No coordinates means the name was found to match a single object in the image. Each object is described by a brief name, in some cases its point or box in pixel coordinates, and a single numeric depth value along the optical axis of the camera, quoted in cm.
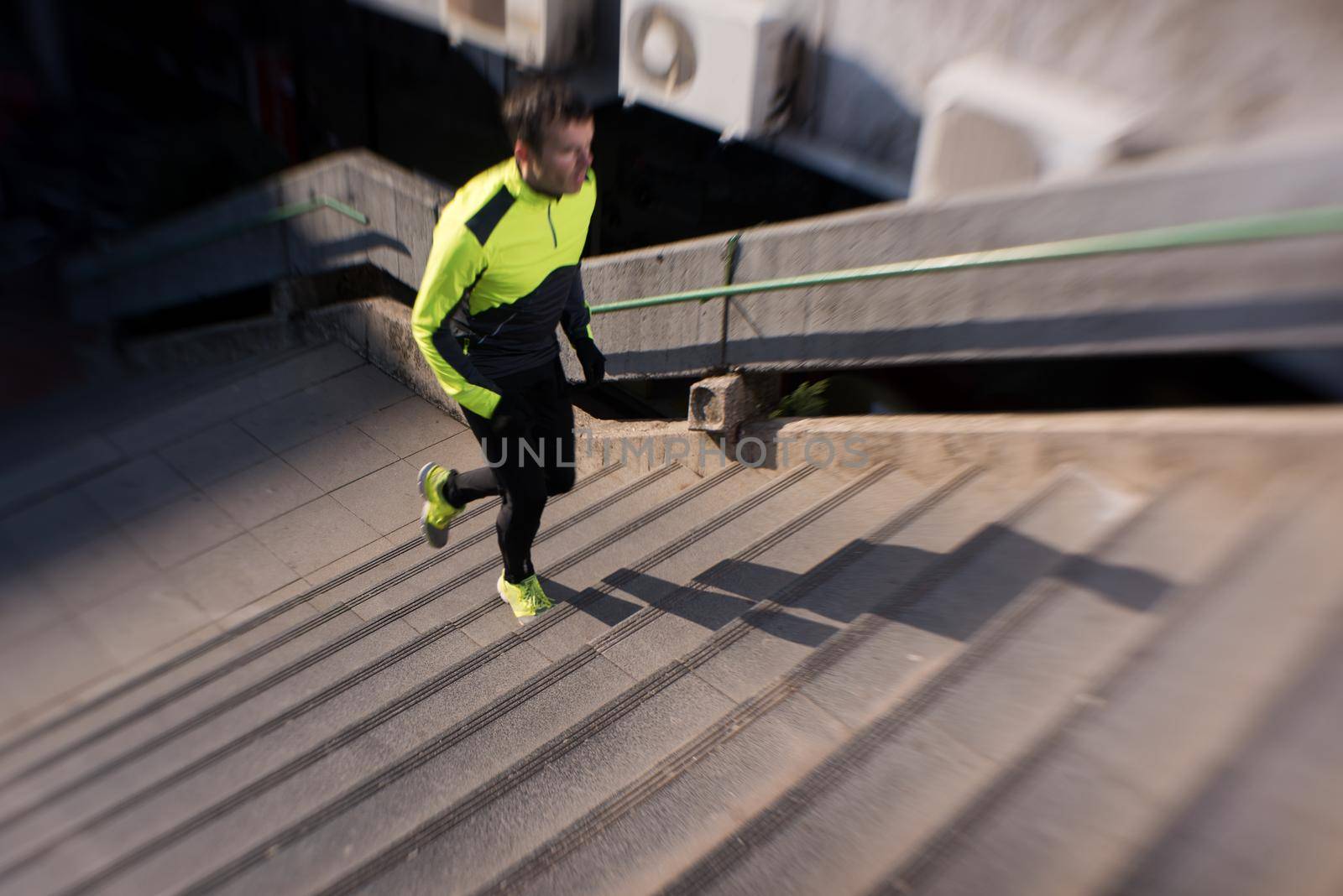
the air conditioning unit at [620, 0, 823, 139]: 587
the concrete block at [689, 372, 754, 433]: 464
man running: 328
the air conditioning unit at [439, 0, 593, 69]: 708
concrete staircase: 223
